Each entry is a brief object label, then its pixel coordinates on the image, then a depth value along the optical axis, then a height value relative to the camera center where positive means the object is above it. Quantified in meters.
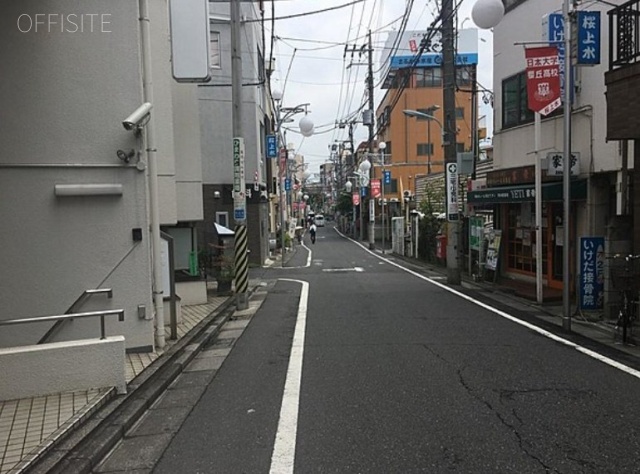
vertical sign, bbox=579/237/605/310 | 11.07 -1.27
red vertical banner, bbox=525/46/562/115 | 11.97 +2.74
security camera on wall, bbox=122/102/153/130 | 7.36 +1.30
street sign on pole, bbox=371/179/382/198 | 42.08 +1.69
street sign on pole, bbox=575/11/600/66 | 10.40 +3.03
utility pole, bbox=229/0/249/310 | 13.51 +1.18
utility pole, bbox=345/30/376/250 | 38.91 +6.96
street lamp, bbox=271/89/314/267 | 27.47 +5.73
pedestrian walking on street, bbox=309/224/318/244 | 53.28 -2.18
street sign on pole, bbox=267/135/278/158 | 32.09 +3.80
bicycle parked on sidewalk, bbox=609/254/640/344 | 8.87 -1.36
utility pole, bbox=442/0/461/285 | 17.72 +2.41
